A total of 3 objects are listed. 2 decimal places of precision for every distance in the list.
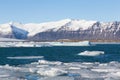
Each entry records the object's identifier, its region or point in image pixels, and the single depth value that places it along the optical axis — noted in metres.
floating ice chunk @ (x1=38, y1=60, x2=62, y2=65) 31.25
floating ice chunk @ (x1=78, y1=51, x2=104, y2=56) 48.44
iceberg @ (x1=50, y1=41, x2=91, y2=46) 86.75
